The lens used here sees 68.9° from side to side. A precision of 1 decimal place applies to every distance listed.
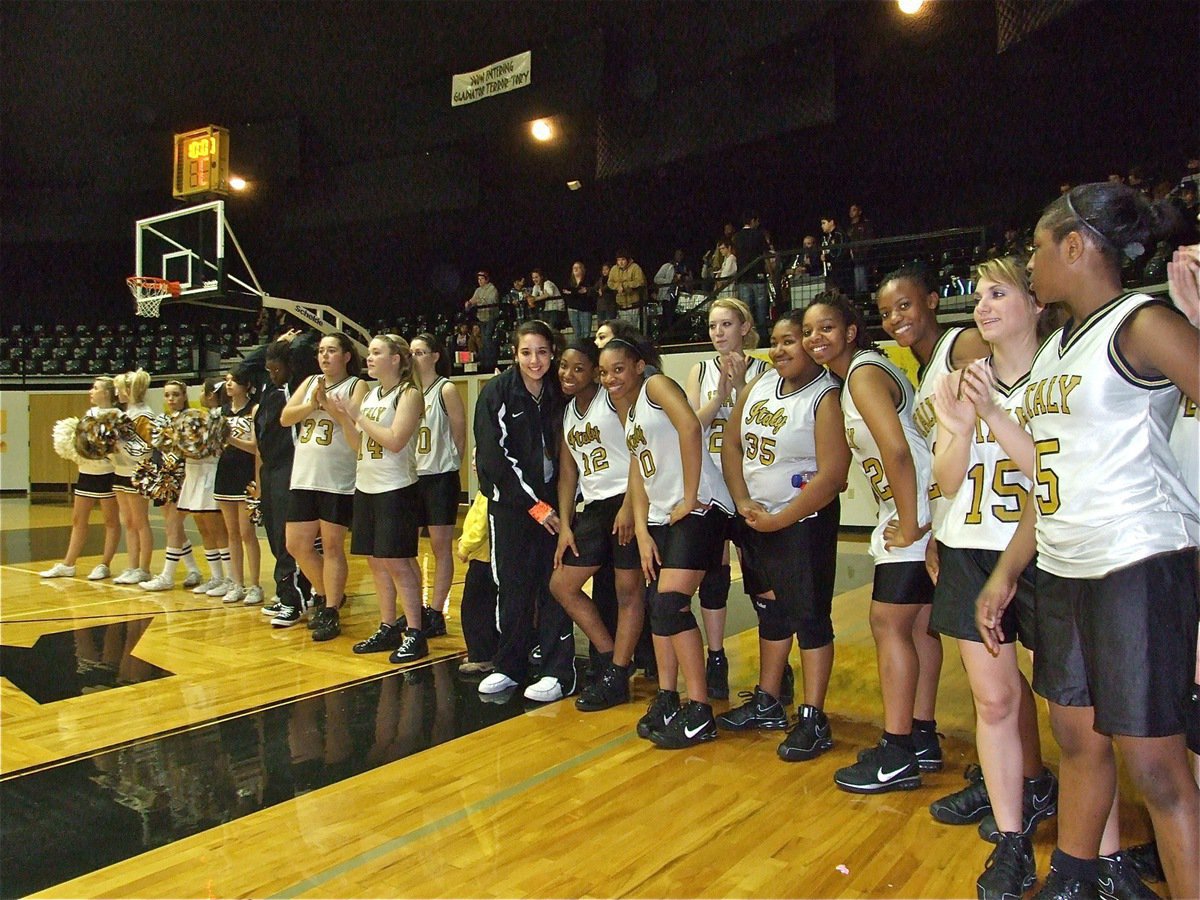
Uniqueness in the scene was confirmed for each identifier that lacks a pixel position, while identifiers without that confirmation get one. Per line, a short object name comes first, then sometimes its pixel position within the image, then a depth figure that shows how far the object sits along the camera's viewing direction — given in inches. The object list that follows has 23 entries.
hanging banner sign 491.5
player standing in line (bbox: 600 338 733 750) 132.8
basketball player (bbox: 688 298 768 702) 152.7
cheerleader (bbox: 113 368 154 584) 274.7
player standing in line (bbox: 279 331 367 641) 204.8
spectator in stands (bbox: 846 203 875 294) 403.9
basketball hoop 479.8
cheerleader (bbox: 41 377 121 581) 284.2
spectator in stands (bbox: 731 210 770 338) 430.9
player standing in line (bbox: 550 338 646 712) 150.3
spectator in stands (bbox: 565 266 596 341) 498.9
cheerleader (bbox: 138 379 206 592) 269.1
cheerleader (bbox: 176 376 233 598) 257.3
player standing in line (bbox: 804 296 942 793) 111.2
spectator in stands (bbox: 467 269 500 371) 533.9
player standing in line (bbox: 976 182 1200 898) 70.1
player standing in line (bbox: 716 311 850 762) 125.8
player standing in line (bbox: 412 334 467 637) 198.8
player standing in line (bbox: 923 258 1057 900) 85.6
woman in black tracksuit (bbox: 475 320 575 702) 162.7
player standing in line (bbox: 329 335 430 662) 183.9
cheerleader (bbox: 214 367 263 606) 249.1
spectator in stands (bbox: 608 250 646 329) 479.2
